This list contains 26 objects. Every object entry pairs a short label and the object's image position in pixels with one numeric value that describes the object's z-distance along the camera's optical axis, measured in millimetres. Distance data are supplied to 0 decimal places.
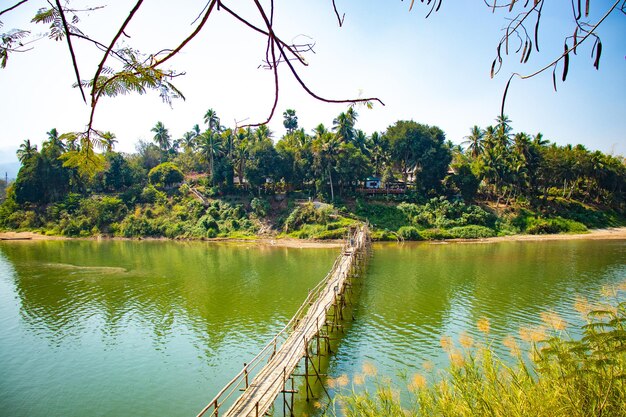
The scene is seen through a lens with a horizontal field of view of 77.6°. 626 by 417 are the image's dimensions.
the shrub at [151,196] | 57625
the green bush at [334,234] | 44531
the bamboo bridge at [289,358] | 9500
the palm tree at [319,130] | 52375
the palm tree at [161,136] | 71644
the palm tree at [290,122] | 70812
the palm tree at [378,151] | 56438
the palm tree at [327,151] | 49625
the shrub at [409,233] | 44625
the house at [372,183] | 56000
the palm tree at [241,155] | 52906
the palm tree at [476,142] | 57594
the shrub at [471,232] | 45219
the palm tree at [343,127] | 55866
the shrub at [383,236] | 44750
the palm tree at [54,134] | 55050
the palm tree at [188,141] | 71469
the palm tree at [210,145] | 53344
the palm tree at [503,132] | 52656
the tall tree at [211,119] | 57875
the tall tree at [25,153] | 57781
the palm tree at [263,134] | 54222
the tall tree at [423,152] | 51688
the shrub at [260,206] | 50625
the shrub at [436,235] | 45250
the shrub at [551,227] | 46594
